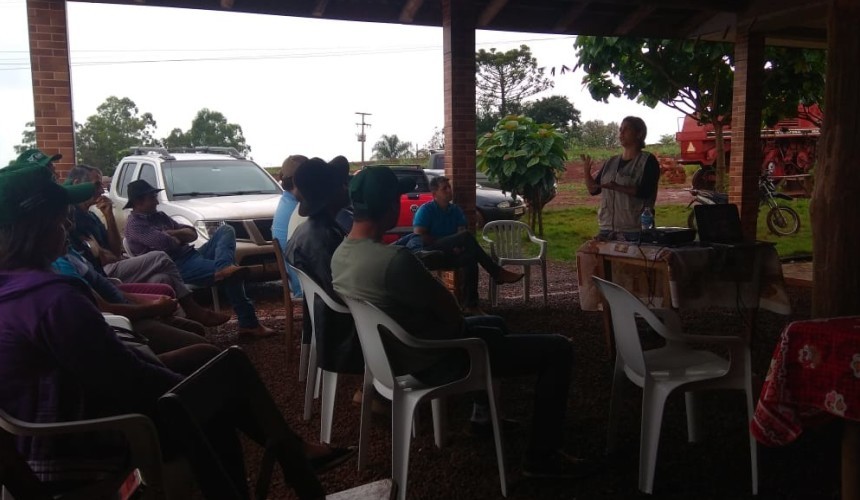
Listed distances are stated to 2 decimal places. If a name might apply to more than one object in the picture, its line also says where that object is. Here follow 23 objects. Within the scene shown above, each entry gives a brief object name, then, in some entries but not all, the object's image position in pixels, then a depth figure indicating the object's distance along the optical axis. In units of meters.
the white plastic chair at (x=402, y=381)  2.59
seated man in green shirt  2.64
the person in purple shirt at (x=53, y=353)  1.79
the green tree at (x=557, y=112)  35.81
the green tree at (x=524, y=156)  11.49
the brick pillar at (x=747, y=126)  7.98
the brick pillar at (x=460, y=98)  6.76
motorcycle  11.91
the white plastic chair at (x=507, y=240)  6.83
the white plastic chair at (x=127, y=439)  1.71
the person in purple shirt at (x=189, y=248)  5.11
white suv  6.72
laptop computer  4.31
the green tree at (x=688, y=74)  9.98
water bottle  4.47
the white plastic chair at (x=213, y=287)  5.16
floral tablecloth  2.18
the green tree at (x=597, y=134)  36.06
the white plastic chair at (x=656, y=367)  2.74
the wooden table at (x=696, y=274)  4.01
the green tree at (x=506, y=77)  36.91
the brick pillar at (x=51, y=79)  5.45
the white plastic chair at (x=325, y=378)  3.19
